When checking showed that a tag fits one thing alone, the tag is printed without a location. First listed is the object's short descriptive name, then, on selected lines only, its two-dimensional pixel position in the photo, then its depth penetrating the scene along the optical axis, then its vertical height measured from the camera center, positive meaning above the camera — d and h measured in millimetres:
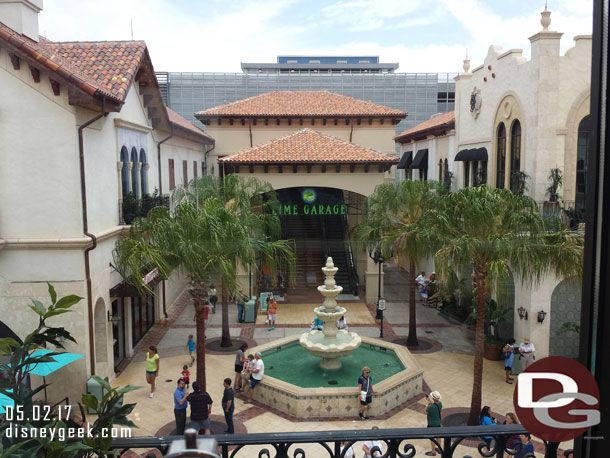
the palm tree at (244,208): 11922 -588
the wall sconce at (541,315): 13952 -3422
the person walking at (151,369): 12648 -4305
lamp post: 17297 -2749
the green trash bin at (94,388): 10688 -4060
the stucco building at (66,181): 9922 +216
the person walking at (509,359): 13341 -4402
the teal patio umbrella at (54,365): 8289 -2908
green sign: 22531 -883
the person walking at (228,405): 10797 -4441
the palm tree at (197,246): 10344 -1156
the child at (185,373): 12086 -4236
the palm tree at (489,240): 9891 -1061
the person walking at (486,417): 9914 -4368
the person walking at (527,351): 12920 -4126
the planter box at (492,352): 15281 -4808
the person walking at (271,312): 18625 -4396
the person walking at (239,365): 13086 -4373
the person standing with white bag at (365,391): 11477 -4455
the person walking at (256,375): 12500 -4425
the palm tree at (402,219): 14993 -975
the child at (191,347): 15055 -4510
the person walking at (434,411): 9930 -4220
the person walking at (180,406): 10648 -4417
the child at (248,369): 12664 -4354
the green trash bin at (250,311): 19297 -4492
